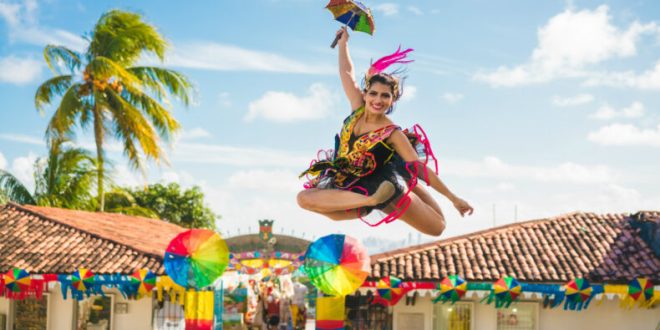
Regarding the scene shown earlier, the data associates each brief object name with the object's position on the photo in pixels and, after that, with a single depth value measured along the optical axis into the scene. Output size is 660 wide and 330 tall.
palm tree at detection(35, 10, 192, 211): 19.20
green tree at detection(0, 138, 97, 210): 19.19
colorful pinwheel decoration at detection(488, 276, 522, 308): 14.52
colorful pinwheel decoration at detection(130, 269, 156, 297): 15.08
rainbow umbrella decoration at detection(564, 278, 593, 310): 14.48
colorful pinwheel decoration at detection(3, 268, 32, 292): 15.44
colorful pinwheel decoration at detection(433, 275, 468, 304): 14.65
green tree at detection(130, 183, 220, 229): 27.99
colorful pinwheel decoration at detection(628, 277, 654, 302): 14.57
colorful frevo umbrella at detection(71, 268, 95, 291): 15.17
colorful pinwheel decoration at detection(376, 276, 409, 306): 14.91
